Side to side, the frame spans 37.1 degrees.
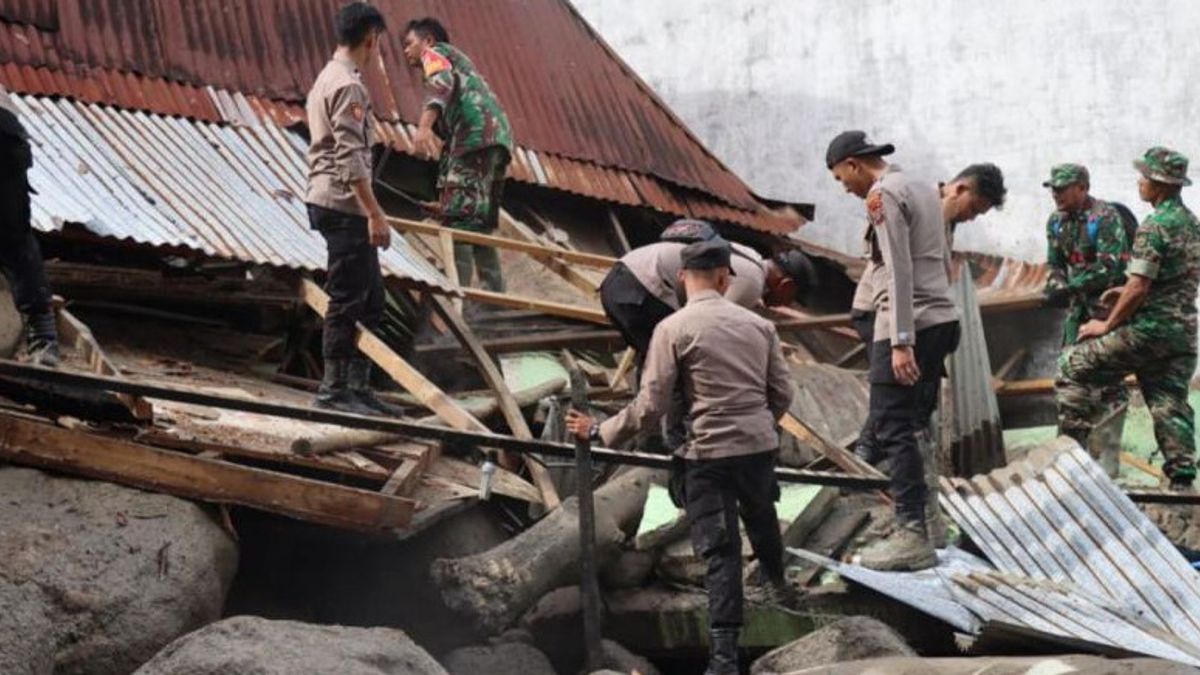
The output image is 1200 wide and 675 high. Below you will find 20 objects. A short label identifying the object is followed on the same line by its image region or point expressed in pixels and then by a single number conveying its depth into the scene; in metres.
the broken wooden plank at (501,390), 8.81
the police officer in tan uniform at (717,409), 6.79
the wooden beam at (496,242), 10.65
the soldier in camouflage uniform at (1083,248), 9.96
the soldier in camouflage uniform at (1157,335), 9.38
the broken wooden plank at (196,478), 7.09
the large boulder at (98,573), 6.42
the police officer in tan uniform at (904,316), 7.55
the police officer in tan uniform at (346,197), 7.97
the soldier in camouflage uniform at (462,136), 10.52
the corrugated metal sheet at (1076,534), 7.82
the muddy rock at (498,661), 7.46
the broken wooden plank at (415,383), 8.45
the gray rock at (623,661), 7.66
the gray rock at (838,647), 6.88
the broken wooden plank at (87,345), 7.67
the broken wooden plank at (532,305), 10.51
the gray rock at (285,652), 5.66
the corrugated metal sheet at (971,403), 10.86
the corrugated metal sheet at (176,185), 9.43
